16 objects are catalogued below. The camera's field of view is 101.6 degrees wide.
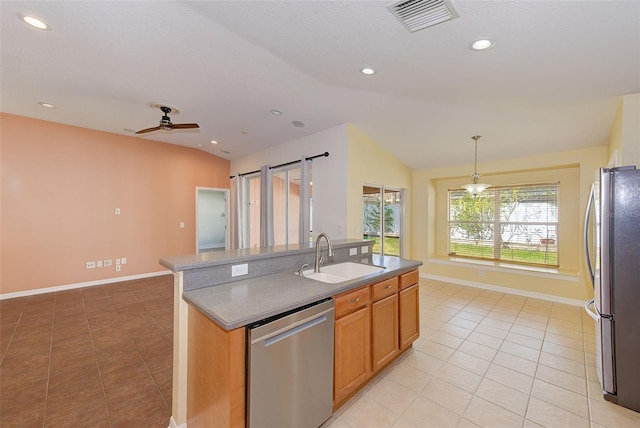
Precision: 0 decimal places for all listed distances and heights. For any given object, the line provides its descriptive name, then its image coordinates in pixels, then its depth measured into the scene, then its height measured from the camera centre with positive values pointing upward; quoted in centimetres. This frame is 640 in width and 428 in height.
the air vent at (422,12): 169 +137
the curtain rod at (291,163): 440 +103
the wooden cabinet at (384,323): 216 -94
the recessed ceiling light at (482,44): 199 +132
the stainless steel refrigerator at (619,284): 199 -54
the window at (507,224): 462 -18
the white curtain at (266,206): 553 +20
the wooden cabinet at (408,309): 251 -94
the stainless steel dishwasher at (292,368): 135 -88
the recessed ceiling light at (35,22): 217 +166
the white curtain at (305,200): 471 +28
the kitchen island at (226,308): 133 -53
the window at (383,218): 499 -6
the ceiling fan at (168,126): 363 +126
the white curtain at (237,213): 676 +7
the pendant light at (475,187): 391 +42
